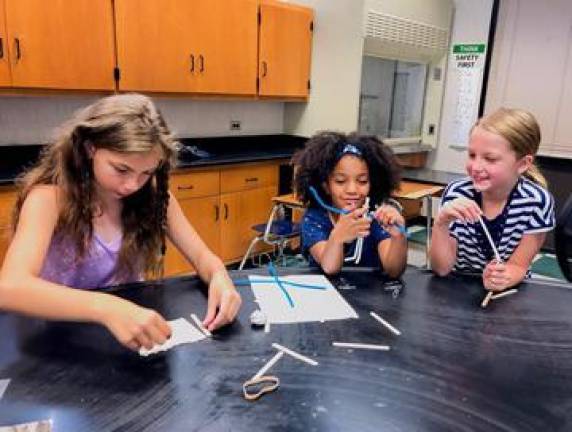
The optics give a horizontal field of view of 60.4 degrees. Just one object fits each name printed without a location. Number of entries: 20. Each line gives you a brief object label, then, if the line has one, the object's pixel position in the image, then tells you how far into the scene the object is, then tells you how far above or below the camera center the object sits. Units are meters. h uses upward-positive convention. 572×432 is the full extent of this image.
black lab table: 0.73 -0.47
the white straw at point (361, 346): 0.95 -0.47
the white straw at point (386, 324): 1.01 -0.47
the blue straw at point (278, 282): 1.15 -0.47
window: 4.17 -0.01
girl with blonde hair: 1.37 -0.29
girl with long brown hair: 0.93 -0.34
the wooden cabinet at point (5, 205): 2.31 -0.57
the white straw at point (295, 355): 0.89 -0.47
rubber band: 0.78 -0.47
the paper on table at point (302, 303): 1.08 -0.47
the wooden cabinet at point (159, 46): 2.47 +0.24
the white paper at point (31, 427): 0.68 -0.47
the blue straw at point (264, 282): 1.25 -0.47
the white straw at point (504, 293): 1.23 -0.47
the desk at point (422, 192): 3.13 -0.61
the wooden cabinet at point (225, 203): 3.09 -0.74
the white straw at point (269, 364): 0.84 -0.47
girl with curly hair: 1.51 -0.28
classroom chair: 3.00 -0.83
